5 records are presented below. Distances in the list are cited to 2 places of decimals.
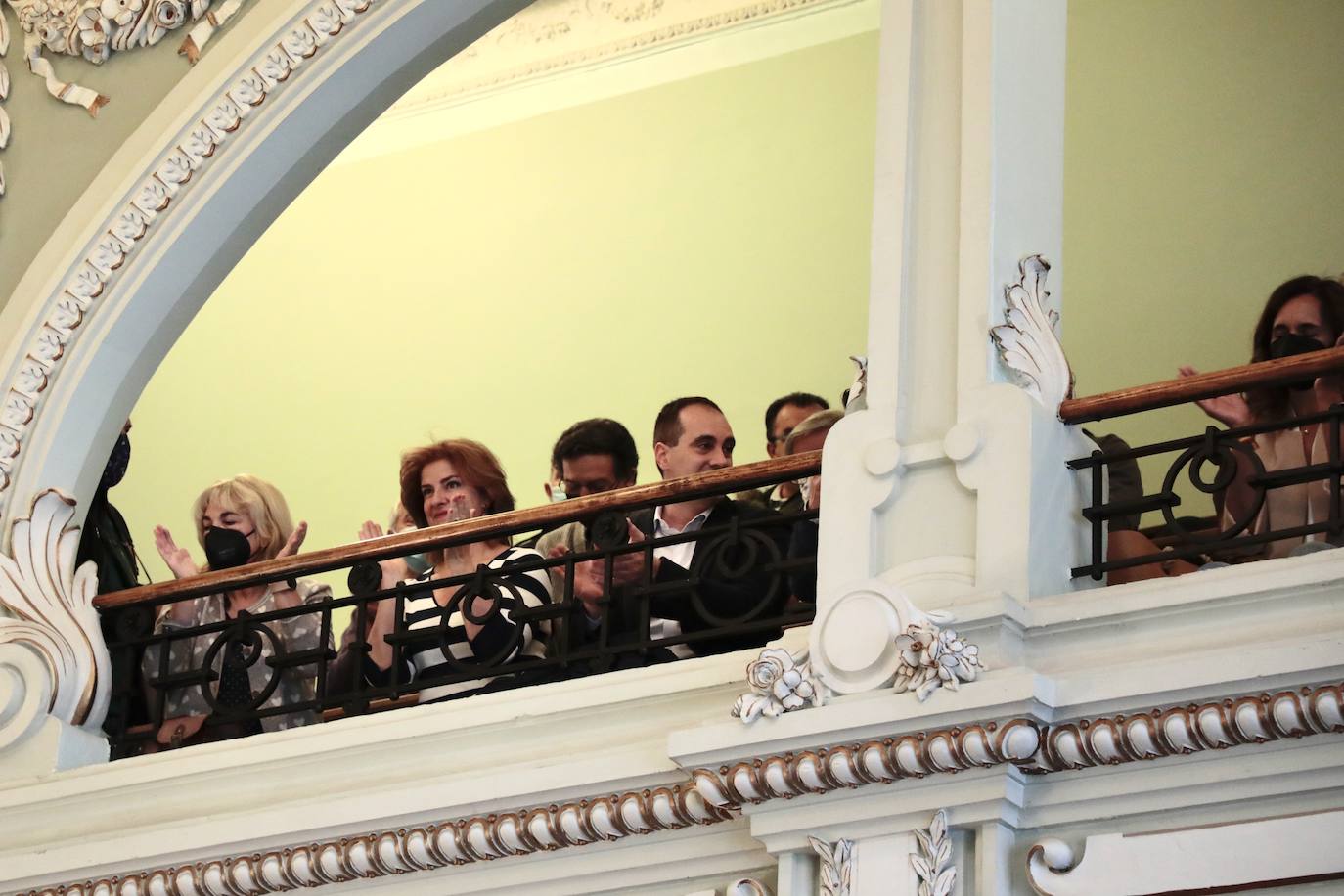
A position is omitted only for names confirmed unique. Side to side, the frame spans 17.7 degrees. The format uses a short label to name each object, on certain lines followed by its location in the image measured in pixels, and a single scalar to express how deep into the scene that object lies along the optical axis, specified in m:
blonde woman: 11.29
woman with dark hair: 9.53
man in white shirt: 9.91
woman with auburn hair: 10.51
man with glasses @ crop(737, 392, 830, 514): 13.12
